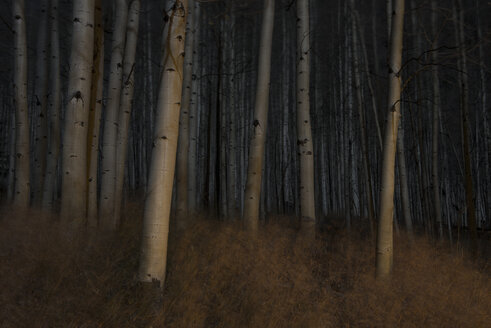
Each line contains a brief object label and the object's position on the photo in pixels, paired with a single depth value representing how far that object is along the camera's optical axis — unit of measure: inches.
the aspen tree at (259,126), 236.1
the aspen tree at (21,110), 258.7
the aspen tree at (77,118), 186.4
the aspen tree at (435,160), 363.9
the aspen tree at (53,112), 271.3
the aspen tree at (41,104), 297.3
